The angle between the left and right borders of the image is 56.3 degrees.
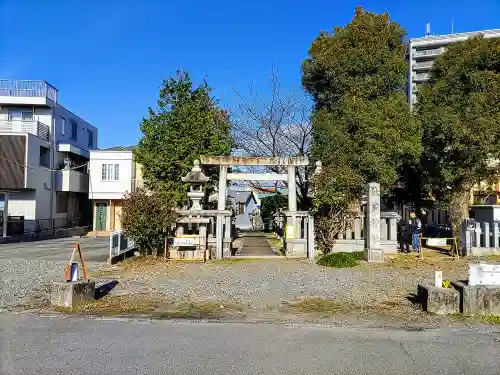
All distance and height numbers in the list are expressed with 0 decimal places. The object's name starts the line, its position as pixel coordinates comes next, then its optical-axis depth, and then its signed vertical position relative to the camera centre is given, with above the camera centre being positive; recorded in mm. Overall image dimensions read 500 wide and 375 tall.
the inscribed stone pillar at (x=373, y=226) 15273 -476
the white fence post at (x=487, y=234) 16938 -778
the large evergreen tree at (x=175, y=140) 20906 +3160
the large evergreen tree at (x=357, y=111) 16969 +4091
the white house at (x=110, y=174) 35375 +2677
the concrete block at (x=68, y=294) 8422 -1547
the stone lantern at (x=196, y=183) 17188 +1012
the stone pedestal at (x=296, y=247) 16938 -1305
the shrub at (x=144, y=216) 14891 -202
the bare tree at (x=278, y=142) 23656 +3540
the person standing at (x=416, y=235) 18106 -872
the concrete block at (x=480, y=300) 7898 -1477
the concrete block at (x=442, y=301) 7957 -1509
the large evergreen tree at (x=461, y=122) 16969 +3334
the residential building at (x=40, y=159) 28516 +3317
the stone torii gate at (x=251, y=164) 18109 +1816
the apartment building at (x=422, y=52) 72250 +25353
